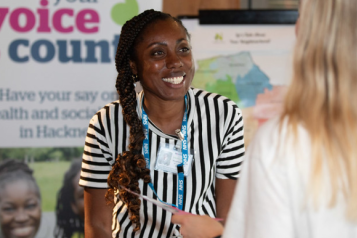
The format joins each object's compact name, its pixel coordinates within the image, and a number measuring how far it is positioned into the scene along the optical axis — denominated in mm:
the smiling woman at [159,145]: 2066
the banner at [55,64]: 2902
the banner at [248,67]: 3547
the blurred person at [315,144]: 988
